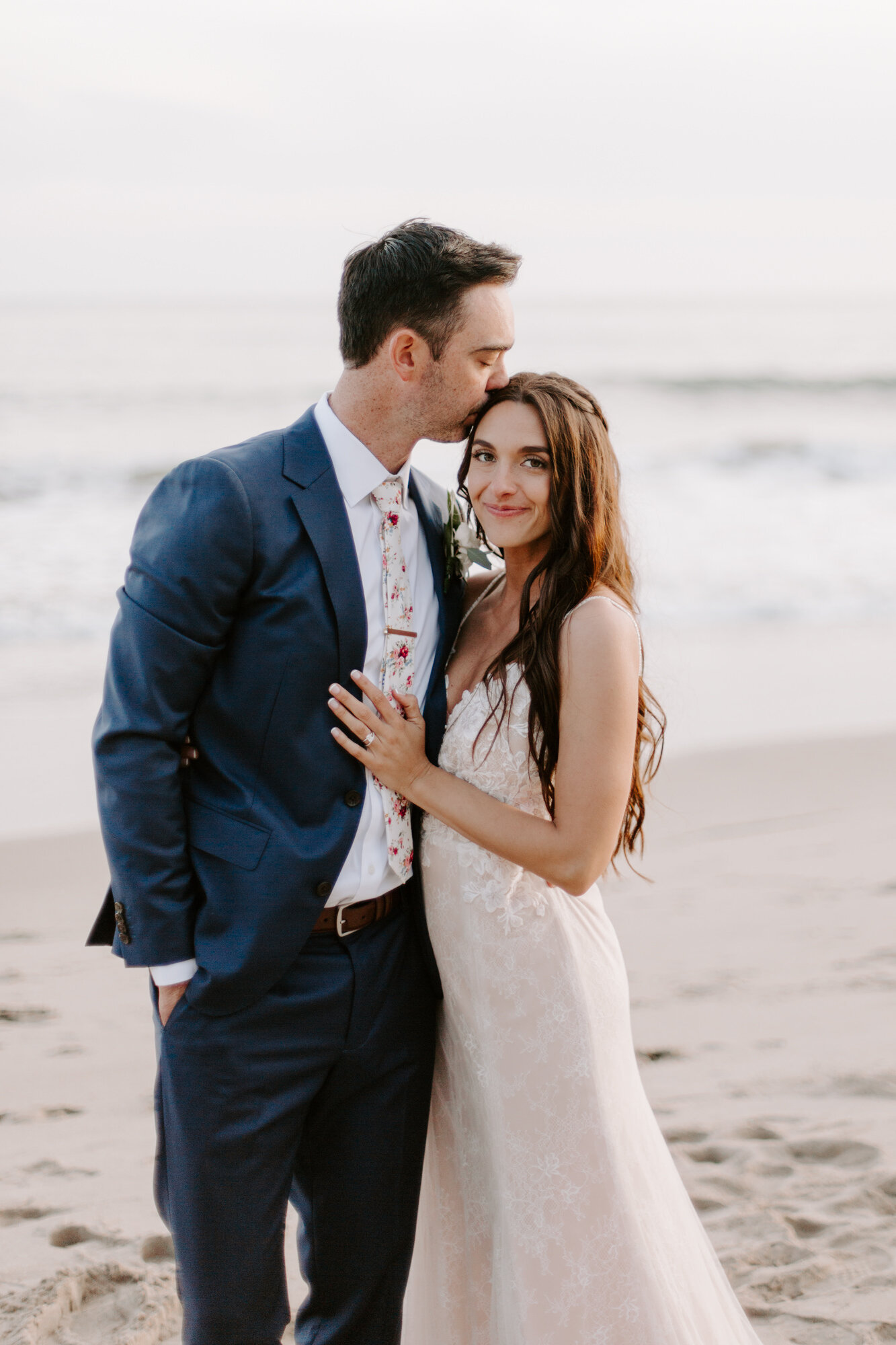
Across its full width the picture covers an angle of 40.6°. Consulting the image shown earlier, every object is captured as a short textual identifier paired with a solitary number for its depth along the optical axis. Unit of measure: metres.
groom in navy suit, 2.14
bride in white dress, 2.40
